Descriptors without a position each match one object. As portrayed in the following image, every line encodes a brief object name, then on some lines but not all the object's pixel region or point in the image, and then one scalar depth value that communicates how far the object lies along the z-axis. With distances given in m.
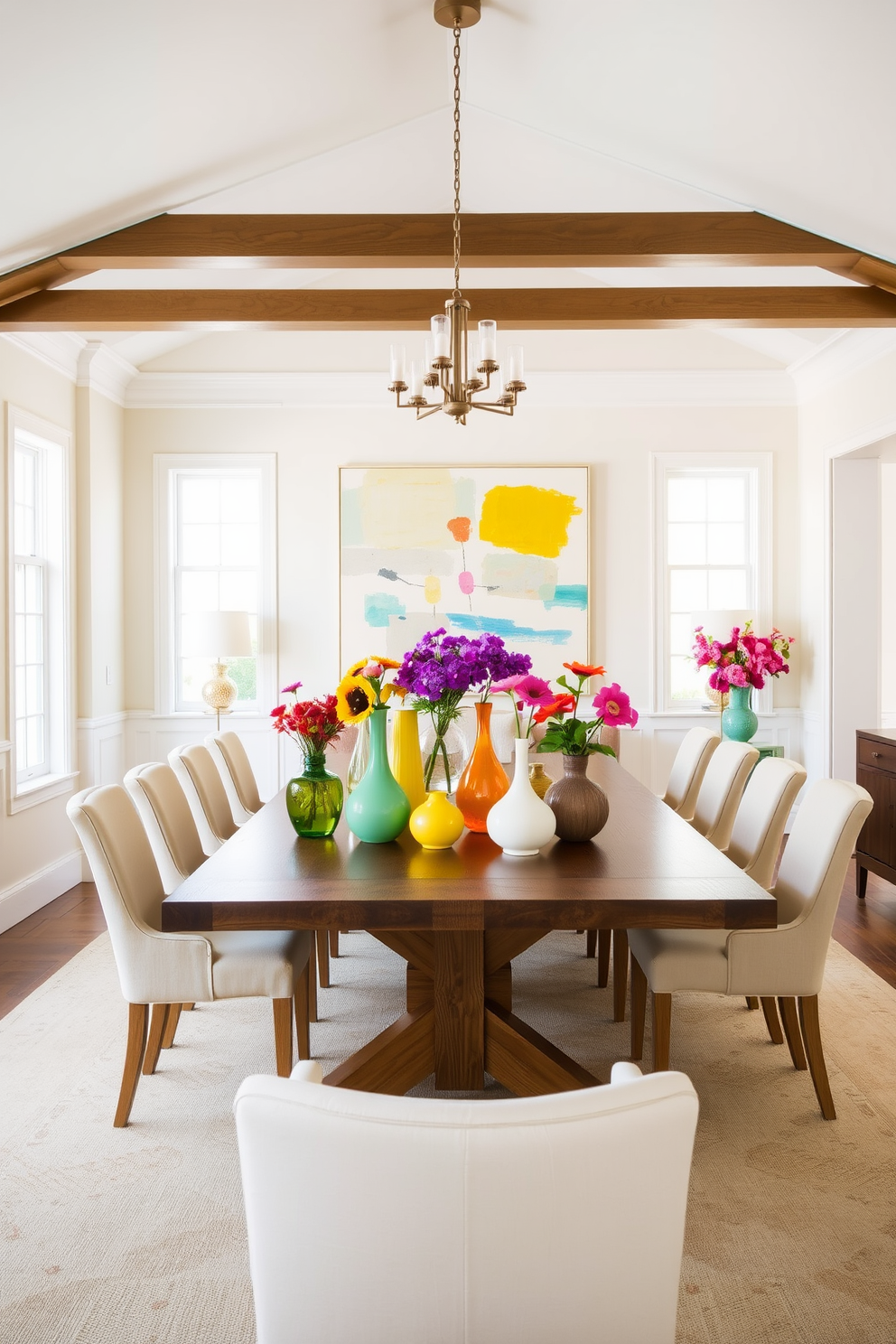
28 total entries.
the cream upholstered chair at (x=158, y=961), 2.34
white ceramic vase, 2.22
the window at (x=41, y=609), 4.66
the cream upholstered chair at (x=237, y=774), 3.75
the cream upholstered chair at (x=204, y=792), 3.24
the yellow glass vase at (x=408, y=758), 2.54
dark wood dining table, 1.88
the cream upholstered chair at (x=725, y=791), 3.10
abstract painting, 5.68
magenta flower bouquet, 5.27
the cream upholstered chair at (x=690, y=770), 3.63
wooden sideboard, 4.38
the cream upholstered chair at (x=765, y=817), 2.69
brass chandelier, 2.84
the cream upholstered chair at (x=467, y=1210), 0.89
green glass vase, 2.45
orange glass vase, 2.47
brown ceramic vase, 2.39
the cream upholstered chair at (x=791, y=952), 2.35
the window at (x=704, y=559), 5.86
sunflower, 2.31
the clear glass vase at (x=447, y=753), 2.53
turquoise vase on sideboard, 5.32
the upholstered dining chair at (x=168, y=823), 2.71
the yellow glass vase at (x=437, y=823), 2.27
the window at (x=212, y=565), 5.78
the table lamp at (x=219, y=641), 5.31
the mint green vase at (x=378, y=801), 2.35
